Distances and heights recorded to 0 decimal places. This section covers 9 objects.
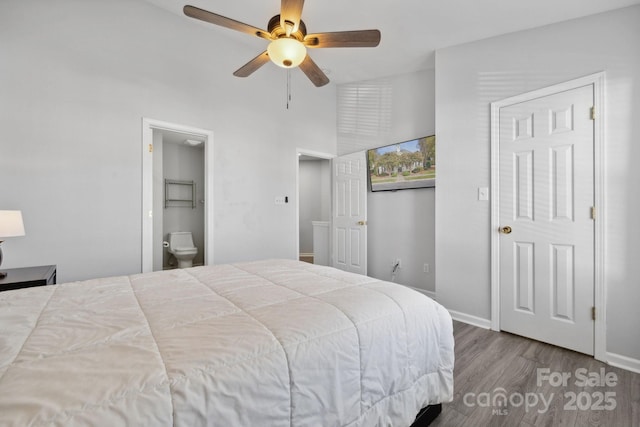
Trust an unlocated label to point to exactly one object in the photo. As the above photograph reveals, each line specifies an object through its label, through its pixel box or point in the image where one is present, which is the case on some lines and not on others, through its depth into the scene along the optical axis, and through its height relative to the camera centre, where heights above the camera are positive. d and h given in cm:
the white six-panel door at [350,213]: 423 +1
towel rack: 515 +37
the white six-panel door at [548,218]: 232 -4
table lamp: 189 -7
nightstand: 182 -42
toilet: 474 -56
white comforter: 68 -40
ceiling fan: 183 +121
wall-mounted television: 358 +64
